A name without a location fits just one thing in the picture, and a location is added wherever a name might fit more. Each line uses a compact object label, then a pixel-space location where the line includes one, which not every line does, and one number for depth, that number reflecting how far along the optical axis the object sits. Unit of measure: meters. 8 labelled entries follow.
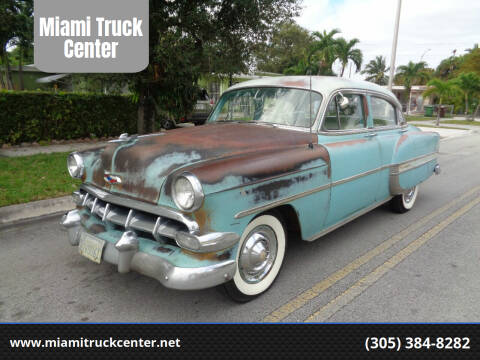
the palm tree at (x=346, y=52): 34.19
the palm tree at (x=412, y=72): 40.92
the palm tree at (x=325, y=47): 33.44
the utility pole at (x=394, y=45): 13.55
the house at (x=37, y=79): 23.33
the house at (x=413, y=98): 35.78
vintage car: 2.41
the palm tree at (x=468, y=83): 28.91
